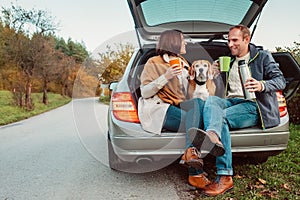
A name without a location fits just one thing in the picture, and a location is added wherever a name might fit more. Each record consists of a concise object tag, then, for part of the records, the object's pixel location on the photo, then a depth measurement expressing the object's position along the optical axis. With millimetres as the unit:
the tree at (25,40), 15852
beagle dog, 2775
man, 2427
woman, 2482
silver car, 2451
